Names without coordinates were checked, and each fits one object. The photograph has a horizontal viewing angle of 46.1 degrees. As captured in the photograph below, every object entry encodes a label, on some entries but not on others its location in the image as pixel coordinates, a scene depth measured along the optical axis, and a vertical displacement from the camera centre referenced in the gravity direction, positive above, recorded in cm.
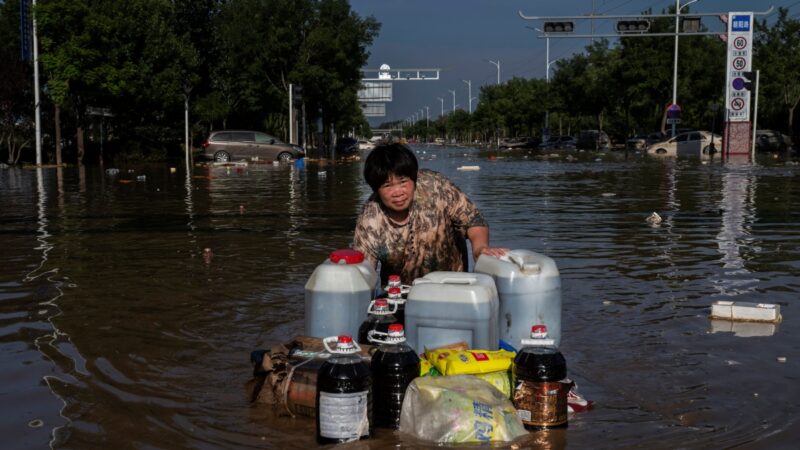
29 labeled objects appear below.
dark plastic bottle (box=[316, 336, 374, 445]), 396 -109
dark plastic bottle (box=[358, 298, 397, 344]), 471 -93
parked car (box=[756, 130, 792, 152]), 5434 -32
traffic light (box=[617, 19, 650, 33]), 4497 +528
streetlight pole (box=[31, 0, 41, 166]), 3588 +132
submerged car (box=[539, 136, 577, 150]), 7344 -58
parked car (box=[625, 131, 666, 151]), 5951 -30
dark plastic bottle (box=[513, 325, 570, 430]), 410 -108
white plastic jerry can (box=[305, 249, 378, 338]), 479 -81
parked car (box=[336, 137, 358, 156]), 6972 -75
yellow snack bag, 423 -103
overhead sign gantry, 17875 +861
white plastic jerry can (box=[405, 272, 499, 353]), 451 -85
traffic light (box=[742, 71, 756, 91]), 3988 +240
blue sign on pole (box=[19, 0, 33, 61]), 3588 +406
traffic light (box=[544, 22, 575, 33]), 4472 +518
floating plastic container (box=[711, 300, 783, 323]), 651 -122
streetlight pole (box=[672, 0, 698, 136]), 5606 +337
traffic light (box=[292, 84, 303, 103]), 4727 +218
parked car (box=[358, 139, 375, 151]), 10975 -106
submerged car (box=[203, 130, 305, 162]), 4253 -48
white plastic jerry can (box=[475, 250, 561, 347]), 500 -84
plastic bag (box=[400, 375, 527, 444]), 398 -117
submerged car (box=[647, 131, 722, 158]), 4972 -50
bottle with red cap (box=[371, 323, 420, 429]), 417 -106
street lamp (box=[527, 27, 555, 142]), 8462 +182
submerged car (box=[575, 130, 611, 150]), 6774 -31
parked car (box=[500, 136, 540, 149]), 7894 -60
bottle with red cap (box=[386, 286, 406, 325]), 486 -85
